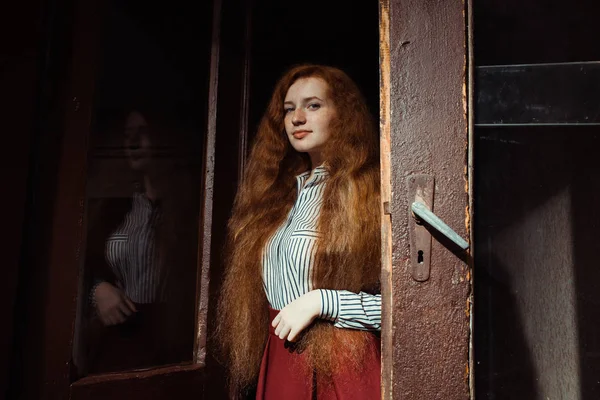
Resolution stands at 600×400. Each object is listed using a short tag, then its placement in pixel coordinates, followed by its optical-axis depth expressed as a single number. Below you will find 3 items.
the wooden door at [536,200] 1.29
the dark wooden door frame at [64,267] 1.30
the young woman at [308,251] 1.43
